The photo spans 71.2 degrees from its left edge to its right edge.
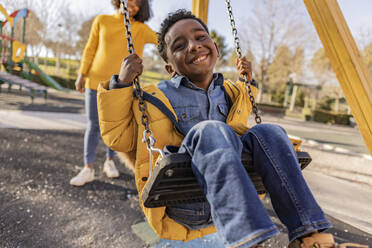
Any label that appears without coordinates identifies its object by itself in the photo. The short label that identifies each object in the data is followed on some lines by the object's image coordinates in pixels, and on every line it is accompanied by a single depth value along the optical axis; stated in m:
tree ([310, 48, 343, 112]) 19.84
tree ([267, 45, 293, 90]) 18.45
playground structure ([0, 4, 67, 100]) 8.59
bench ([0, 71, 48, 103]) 7.98
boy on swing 0.83
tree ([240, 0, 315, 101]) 16.38
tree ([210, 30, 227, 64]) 28.77
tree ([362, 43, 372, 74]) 11.64
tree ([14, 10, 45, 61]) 17.00
